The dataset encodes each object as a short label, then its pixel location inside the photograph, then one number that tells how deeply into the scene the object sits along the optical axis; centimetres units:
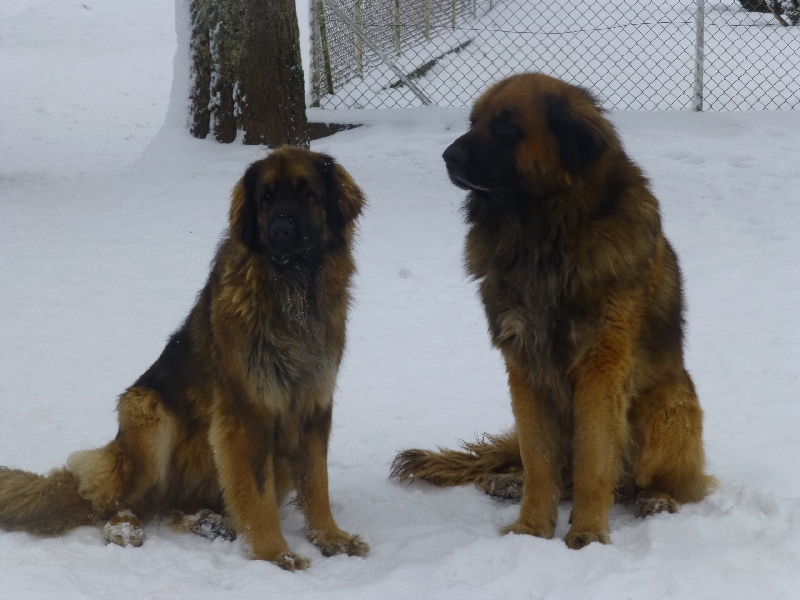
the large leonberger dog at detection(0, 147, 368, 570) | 770
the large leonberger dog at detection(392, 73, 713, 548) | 756
